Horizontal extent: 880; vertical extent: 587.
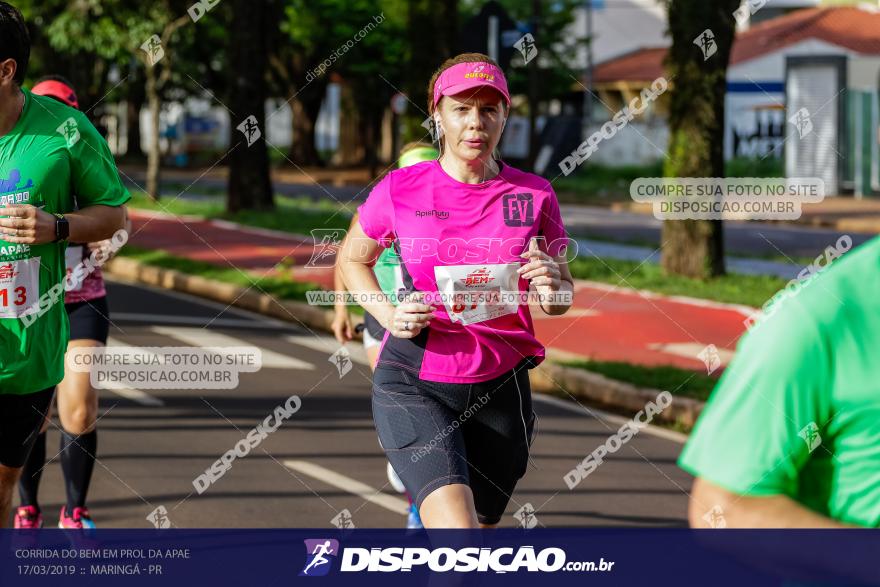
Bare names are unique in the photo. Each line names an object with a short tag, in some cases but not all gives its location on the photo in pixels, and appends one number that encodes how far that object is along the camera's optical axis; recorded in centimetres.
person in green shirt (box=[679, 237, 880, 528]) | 338
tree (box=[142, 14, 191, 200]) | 4642
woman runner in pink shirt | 745
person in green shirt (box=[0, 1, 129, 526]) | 783
